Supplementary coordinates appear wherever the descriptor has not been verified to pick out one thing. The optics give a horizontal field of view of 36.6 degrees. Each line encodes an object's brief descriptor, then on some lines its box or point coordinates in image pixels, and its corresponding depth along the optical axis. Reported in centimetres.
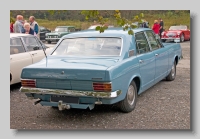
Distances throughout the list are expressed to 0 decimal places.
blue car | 440
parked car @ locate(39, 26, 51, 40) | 2356
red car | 1945
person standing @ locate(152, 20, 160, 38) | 1628
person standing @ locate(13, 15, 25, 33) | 954
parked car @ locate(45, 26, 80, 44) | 2124
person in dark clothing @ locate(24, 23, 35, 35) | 962
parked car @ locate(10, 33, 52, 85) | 679
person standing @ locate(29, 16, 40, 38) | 1050
